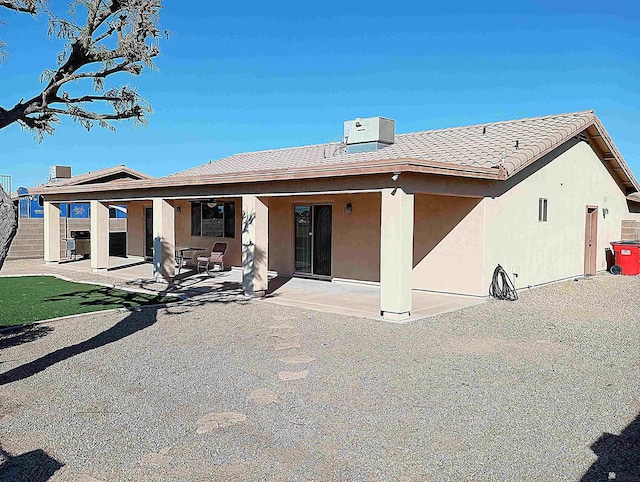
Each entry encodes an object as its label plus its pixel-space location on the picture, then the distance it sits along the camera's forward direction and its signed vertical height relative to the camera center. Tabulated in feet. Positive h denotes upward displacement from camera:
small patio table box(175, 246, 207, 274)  58.70 -3.17
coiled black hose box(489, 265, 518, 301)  41.42 -4.52
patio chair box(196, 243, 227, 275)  56.80 -3.63
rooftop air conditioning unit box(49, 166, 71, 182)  94.24 +8.46
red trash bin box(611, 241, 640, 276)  58.29 -3.12
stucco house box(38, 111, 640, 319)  34.99 +1.61
